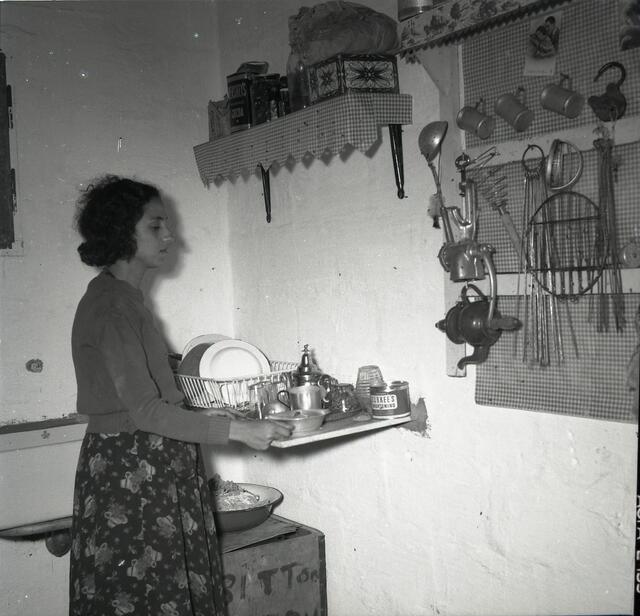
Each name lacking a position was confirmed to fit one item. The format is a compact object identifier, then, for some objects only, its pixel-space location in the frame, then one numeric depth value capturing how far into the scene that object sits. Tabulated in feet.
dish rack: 7.13
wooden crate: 7.02
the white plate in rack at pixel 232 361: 7.44
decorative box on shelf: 6.30
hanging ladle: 5.95
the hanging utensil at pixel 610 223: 4.97
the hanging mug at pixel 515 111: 5.38
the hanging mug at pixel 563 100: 5.05
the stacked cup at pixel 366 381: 6.83
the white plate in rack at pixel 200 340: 7.88
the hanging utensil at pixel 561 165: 5.18
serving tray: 5.89
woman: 5.53
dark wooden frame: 7.55
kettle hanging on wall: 5.55
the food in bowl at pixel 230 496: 7.52
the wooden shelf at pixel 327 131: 6.30
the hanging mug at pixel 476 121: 5.65
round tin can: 6.49
